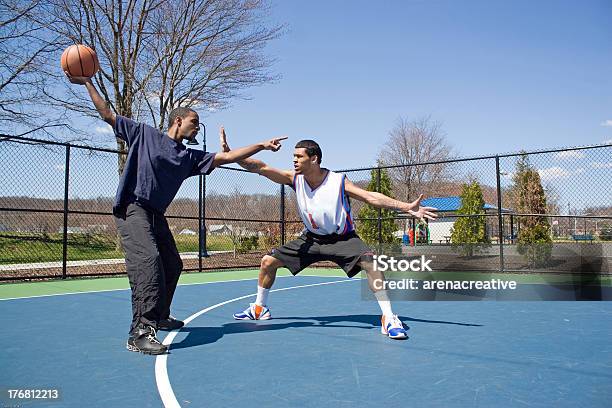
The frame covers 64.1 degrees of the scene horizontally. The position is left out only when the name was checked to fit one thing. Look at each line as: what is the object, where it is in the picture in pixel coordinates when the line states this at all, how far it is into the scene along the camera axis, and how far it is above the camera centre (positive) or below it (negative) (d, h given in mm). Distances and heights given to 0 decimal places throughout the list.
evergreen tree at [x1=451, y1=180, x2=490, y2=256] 20578 -155
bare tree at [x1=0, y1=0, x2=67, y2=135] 14375 +5248
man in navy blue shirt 4070 +406
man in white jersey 4957 +182
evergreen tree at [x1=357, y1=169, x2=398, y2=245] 16422 +335
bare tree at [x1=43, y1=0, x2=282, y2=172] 16094 +6468
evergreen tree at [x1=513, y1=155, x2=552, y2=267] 14469 +400
